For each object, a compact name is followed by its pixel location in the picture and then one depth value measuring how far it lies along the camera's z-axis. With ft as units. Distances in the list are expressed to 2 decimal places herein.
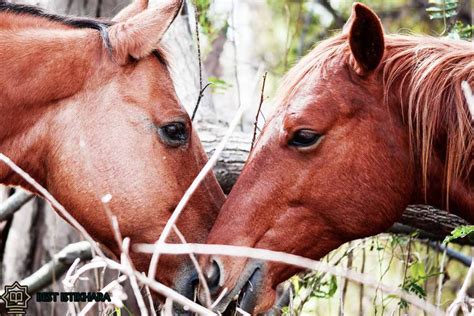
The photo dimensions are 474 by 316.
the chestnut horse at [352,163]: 12.03
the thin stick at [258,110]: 12.78
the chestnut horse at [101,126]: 12.75
